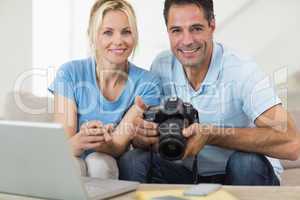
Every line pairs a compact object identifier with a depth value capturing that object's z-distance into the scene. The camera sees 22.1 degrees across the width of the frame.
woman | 2.45
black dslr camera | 2.10
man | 2.38
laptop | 1.60
